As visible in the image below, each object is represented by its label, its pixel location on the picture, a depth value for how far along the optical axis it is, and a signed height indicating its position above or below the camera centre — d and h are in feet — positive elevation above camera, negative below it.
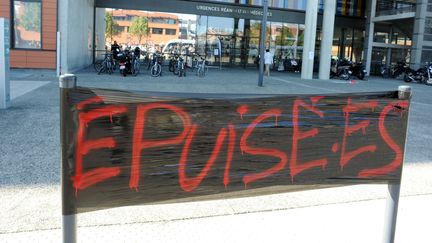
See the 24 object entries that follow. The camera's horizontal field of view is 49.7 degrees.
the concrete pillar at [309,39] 84.33 +3.11
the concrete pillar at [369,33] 107.86 +6.05
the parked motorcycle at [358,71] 88.85 -2.25
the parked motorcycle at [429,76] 84.23 -2.43
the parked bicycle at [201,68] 73.51 -2.71
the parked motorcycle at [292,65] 112.27 -2.33
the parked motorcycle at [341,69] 86.17 -2.15
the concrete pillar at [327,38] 86.17 +3.50
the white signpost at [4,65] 31.81 -1.69
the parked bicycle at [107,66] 68.85 -2.93
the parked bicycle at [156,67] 68.13 -2.71
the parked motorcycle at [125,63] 65.46 -2.24
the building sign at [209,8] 96.78 +9.14
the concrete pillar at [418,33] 95.55 +5.93
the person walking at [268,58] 82.38 -0.70
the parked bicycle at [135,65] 68.39 -2.57
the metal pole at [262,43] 59.89 +1.41
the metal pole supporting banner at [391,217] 10.59 -3.52
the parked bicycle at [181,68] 70.73 -2.79
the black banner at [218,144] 8.04 -1.80
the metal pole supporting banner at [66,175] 7.50 -2.18
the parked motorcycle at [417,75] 86.40 -2.49
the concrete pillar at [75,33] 65.62 +1.83
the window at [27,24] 64.34 +2.47
